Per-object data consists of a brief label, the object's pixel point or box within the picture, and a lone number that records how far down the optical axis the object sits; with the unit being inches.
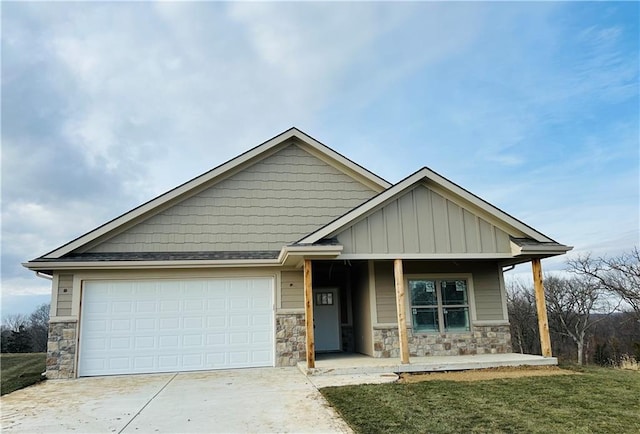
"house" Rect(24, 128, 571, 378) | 379.2
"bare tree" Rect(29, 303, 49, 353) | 1069.1
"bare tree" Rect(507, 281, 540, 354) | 1012.5
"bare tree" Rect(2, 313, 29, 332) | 1334.4
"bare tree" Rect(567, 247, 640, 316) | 801.6
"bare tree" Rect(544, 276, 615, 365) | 939.0
